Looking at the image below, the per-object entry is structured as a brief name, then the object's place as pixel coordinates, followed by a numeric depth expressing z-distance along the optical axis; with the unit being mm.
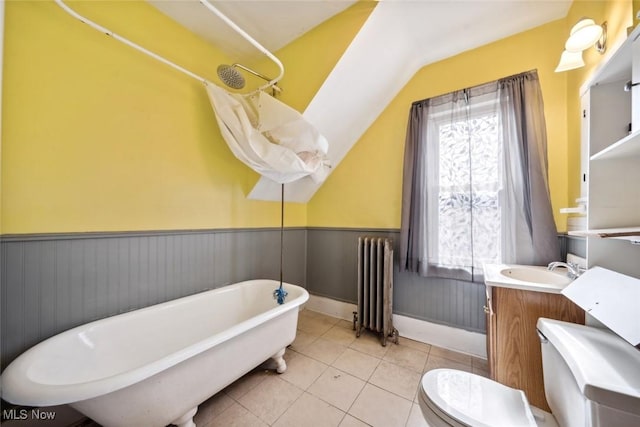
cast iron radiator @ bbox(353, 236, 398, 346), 1959
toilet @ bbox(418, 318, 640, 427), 506
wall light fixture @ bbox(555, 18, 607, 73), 1119
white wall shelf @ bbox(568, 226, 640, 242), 676
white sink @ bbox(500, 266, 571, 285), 1316
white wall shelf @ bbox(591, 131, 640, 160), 702
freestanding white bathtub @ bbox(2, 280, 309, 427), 798
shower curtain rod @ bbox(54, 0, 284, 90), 1099
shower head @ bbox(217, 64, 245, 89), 1442
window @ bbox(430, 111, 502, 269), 1686
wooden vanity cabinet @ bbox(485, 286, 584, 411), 1082
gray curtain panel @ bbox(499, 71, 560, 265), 1468
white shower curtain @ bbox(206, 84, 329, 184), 1642
